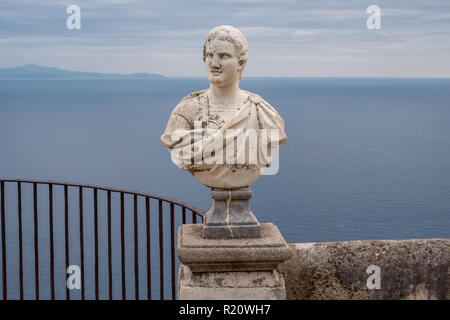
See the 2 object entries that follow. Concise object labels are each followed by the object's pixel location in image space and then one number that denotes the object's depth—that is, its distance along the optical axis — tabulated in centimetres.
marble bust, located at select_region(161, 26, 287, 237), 381
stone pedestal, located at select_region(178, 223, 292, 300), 377
